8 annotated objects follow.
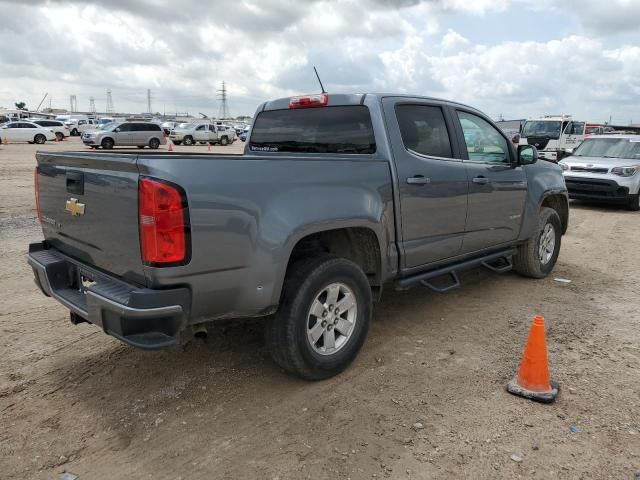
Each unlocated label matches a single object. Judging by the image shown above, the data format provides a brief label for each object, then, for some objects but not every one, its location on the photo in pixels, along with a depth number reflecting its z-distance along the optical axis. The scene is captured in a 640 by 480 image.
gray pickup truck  2.65
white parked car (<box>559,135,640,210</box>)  11.77
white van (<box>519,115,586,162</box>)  22.88
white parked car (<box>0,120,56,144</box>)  32.97
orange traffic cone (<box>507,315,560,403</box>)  3.29
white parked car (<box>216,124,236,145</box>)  39.44
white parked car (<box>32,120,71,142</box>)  36.69
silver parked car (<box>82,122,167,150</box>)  28.36
